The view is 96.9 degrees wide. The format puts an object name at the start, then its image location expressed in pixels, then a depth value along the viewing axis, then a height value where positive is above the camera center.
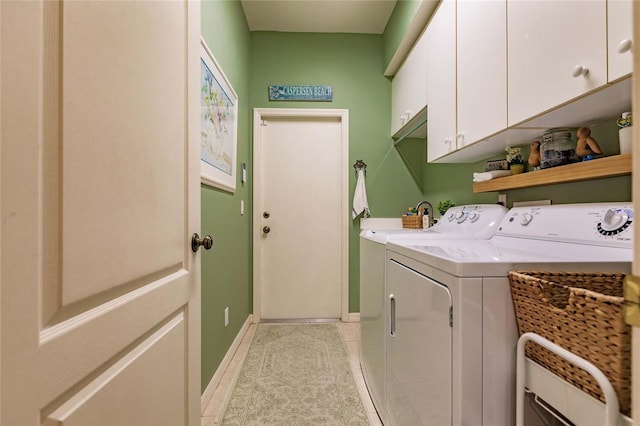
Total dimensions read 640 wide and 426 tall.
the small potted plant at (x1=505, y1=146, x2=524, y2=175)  1.47 +0.29
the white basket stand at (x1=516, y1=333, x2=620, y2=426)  0.50 -0.32
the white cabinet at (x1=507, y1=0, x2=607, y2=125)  0.83 +0.54
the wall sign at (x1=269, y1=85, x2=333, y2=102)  2.77 +1.17
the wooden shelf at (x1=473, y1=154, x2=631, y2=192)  0.92 +0.16
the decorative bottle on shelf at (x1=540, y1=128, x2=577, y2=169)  1.18 +0.28
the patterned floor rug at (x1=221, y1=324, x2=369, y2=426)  1.47 -1.05
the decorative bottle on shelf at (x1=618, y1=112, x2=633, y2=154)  0.92 +0.26
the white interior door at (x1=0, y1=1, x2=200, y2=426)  0.38 +0.00
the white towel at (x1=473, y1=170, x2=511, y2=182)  1.54 +0.22
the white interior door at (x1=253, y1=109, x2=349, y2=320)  2.83 -0.03
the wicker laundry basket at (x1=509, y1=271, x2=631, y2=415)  0.51 -0.22
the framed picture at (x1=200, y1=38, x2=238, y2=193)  1.55 +0.55
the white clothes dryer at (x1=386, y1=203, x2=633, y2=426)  0.73 -0.28
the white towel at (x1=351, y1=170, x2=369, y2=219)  2.72 +0.12
